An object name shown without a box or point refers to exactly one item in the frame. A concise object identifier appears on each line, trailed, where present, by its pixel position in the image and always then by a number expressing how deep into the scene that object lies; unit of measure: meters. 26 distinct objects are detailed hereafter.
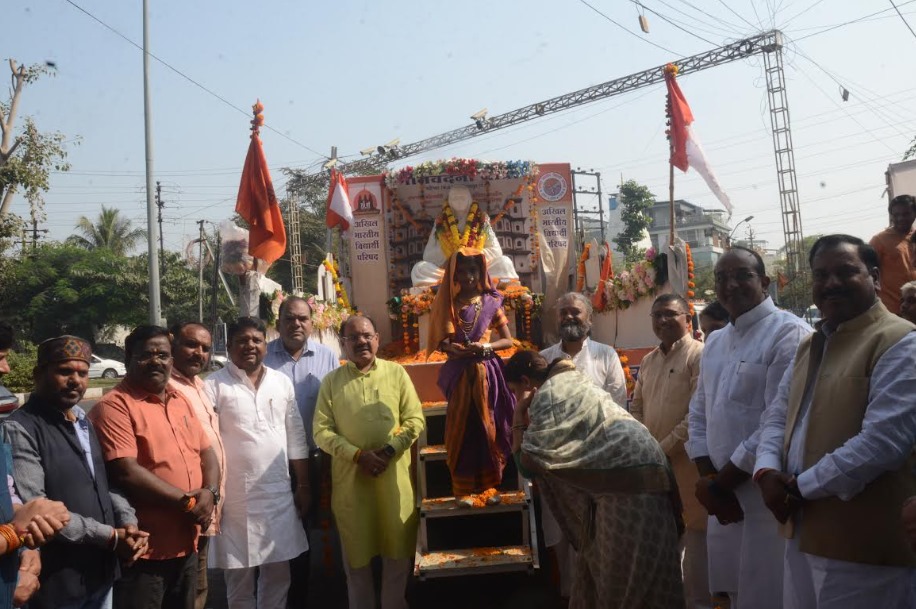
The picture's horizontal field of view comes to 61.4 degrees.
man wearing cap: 2.97
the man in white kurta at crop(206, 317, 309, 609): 4.40
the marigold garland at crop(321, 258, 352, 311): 9.63
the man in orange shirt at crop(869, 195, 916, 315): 5.71
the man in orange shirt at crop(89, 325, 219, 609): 3.52
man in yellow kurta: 4.59
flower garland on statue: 9.80
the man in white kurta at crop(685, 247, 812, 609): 3.29
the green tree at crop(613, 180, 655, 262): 37.72
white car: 30.47
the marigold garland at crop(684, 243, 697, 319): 7.47
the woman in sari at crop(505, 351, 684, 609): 3.38
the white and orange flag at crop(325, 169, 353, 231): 10.44
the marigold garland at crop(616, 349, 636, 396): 6.31
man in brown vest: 2.40
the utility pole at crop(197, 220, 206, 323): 32.03
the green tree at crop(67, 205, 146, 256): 40.00
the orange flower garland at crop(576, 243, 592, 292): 9.98
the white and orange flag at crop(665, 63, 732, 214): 9.10
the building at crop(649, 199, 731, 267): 61.22
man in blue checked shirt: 5.28
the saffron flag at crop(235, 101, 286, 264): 8.44
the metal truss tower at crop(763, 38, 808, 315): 22.55
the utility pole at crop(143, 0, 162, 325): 12.80
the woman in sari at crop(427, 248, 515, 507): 4.97
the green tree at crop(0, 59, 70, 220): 18.52
